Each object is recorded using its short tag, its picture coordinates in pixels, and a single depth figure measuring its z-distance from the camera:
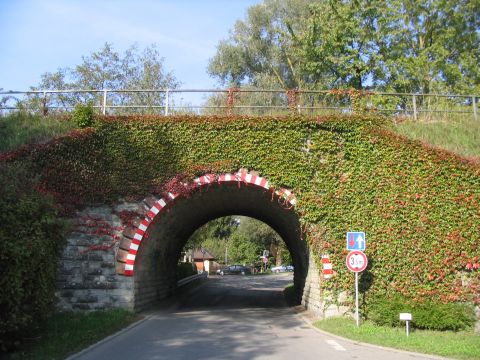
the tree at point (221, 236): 75.50
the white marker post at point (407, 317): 12.01
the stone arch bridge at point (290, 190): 14.79
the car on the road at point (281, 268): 68.09
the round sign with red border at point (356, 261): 13.52
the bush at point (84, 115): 16.50
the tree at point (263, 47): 37.91
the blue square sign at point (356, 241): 13.93
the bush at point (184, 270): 30.34
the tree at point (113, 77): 39.12
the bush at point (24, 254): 8.67
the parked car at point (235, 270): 62.53
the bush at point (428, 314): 13.06
